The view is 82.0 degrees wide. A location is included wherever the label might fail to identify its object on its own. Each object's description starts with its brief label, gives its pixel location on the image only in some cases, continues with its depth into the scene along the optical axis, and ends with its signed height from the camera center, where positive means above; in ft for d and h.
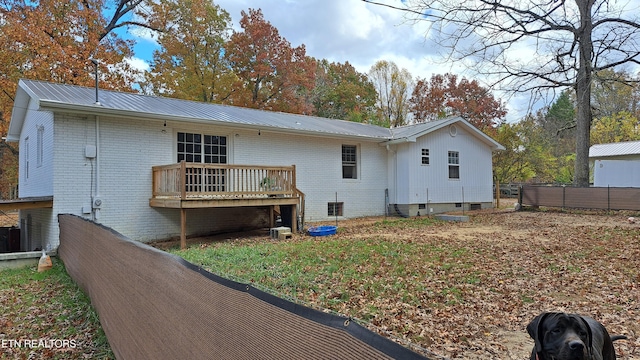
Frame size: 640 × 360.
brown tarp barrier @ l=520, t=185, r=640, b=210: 44.75 -1.73
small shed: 60.90 +2.90
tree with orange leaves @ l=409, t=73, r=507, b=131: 102.27 +23.69
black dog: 6.25 -2.78
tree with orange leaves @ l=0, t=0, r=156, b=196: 54.75 +22.68
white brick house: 30.58 +3.04
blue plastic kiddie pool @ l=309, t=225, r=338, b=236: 35.24 -4.20
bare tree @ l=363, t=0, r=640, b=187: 31.42 +13.97
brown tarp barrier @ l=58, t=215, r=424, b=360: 4.26 -2.17
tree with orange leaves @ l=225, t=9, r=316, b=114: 78.54 +26.27
